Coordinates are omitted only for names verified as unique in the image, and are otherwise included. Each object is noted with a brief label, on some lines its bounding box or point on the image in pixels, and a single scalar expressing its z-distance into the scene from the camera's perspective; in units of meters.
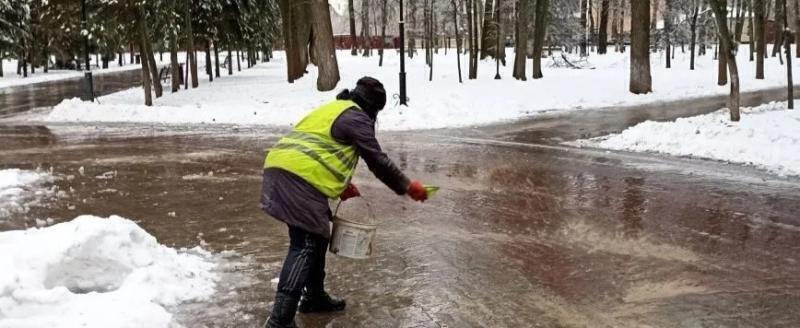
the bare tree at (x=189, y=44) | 27.59
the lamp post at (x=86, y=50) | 22.14
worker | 4.14
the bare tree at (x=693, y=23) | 34.56
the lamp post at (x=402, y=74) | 19.08
